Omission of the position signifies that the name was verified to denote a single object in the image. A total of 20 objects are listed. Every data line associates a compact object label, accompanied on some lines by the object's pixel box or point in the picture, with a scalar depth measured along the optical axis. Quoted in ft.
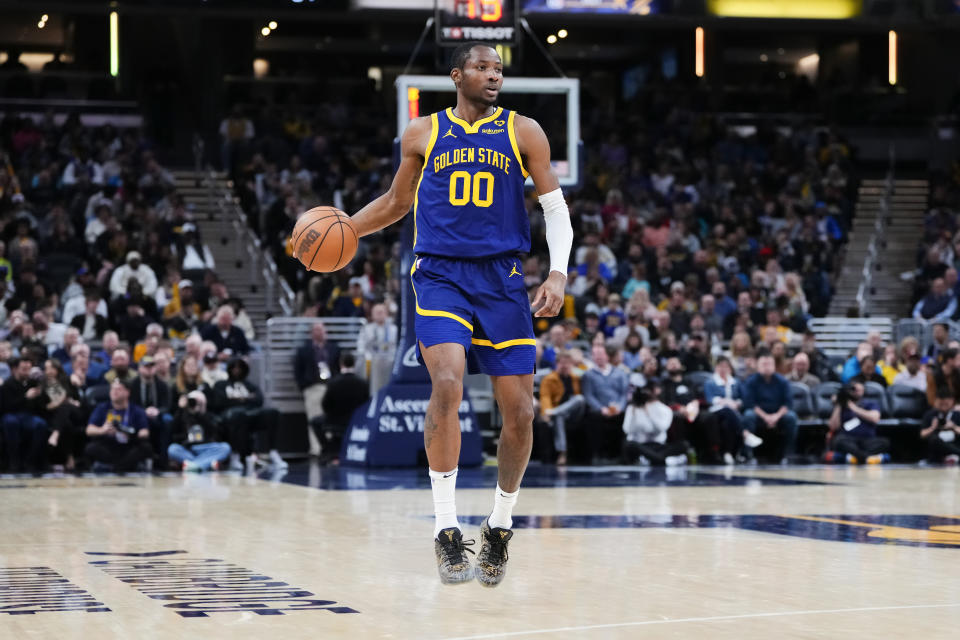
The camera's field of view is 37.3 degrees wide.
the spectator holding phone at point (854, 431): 50.55
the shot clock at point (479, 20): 47.55
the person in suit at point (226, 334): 53.42
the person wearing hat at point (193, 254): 62.69
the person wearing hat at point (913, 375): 53.83
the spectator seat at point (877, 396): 52.95
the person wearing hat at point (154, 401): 46.83
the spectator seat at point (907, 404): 53.06
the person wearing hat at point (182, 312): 55.01
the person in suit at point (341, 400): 50.75
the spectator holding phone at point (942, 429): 51.24
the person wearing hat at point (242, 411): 48.14
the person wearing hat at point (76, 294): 55.21
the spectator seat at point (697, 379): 52.65
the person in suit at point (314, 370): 52.65
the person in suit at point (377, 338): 53.61
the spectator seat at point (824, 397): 53.42
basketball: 20.01
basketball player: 18.31
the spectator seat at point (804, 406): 53.16
